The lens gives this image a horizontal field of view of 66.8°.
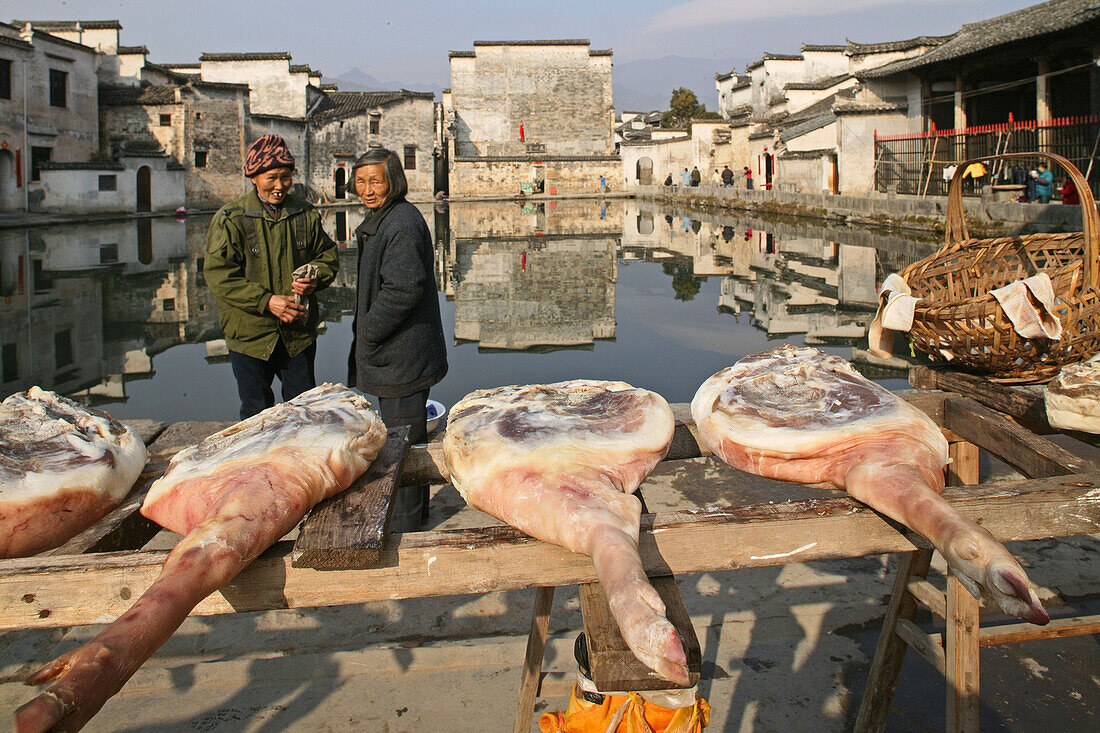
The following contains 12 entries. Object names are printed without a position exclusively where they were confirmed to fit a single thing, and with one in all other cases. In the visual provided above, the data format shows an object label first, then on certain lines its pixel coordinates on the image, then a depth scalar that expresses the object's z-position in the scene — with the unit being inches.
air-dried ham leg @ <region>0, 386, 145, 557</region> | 68.4
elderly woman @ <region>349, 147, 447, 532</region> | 135.5
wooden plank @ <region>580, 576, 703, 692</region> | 51.4
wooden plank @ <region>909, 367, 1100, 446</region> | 93.8
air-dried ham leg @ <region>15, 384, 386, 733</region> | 42.4
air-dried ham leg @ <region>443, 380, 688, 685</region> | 47.7
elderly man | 145.9
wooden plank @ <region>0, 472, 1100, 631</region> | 60.1
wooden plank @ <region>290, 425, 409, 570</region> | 59.5
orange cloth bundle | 63.8
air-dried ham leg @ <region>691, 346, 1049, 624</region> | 51.1
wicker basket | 101.7
